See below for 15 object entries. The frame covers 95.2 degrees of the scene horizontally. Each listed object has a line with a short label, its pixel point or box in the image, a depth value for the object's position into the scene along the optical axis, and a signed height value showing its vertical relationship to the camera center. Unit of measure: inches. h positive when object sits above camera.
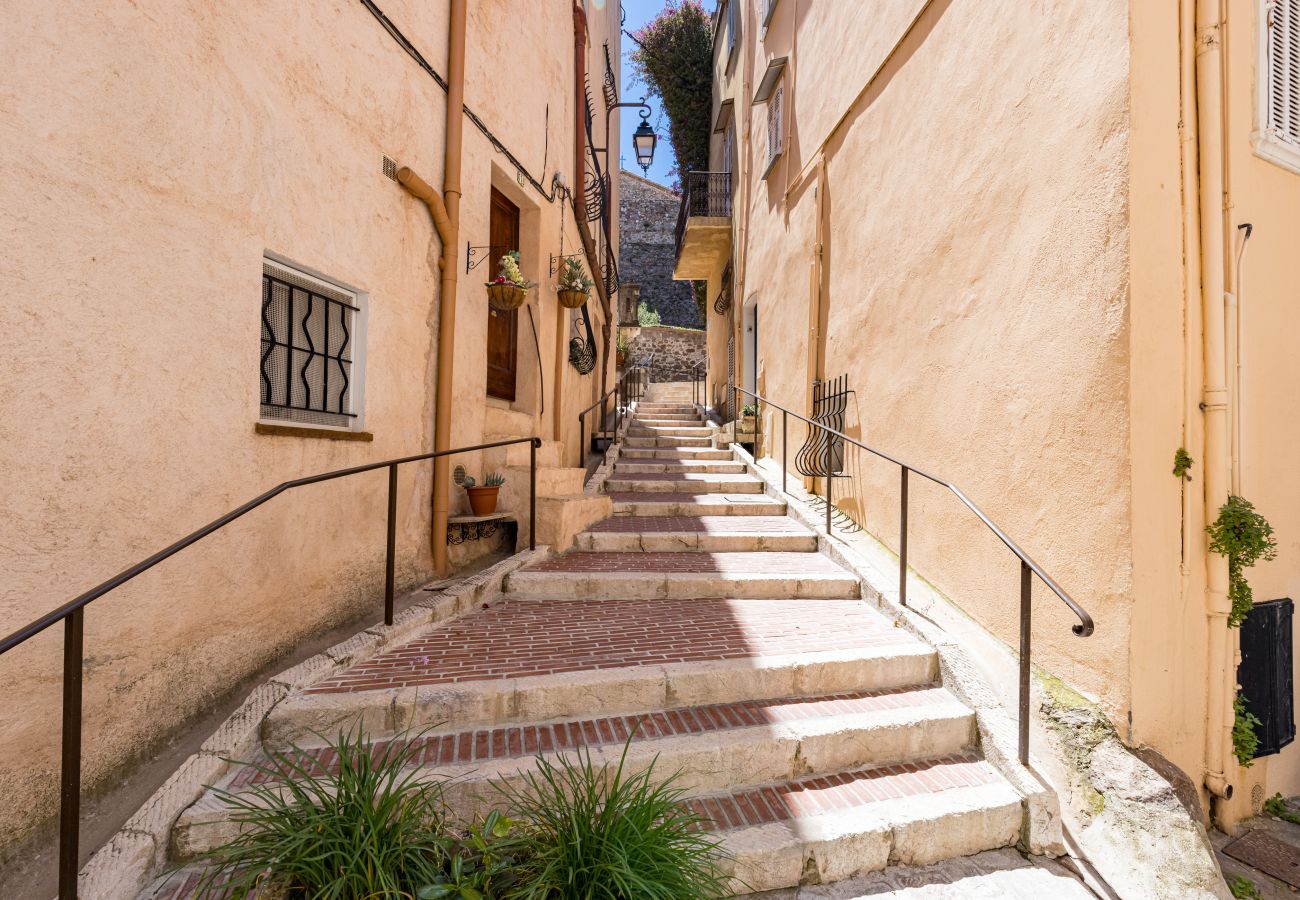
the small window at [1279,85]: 123.7 +83.3
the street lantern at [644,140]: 399.2 +215.1
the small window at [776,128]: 315.3 +183.3
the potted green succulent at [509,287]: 197.5 +55.8
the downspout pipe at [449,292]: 175.8 +49.1
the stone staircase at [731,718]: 98.3 -51.2
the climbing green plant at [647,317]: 752.3 +183.5
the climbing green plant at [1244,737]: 116.6 -52.2
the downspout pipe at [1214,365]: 114.0 +20.4
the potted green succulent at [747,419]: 366.3 +25.6
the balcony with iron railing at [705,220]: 473.7 +192.1
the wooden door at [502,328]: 241.1 +53.4
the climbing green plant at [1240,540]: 111.0 -12.8
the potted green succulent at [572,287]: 271.6 +78.0
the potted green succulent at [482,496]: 193.0 -13.7
